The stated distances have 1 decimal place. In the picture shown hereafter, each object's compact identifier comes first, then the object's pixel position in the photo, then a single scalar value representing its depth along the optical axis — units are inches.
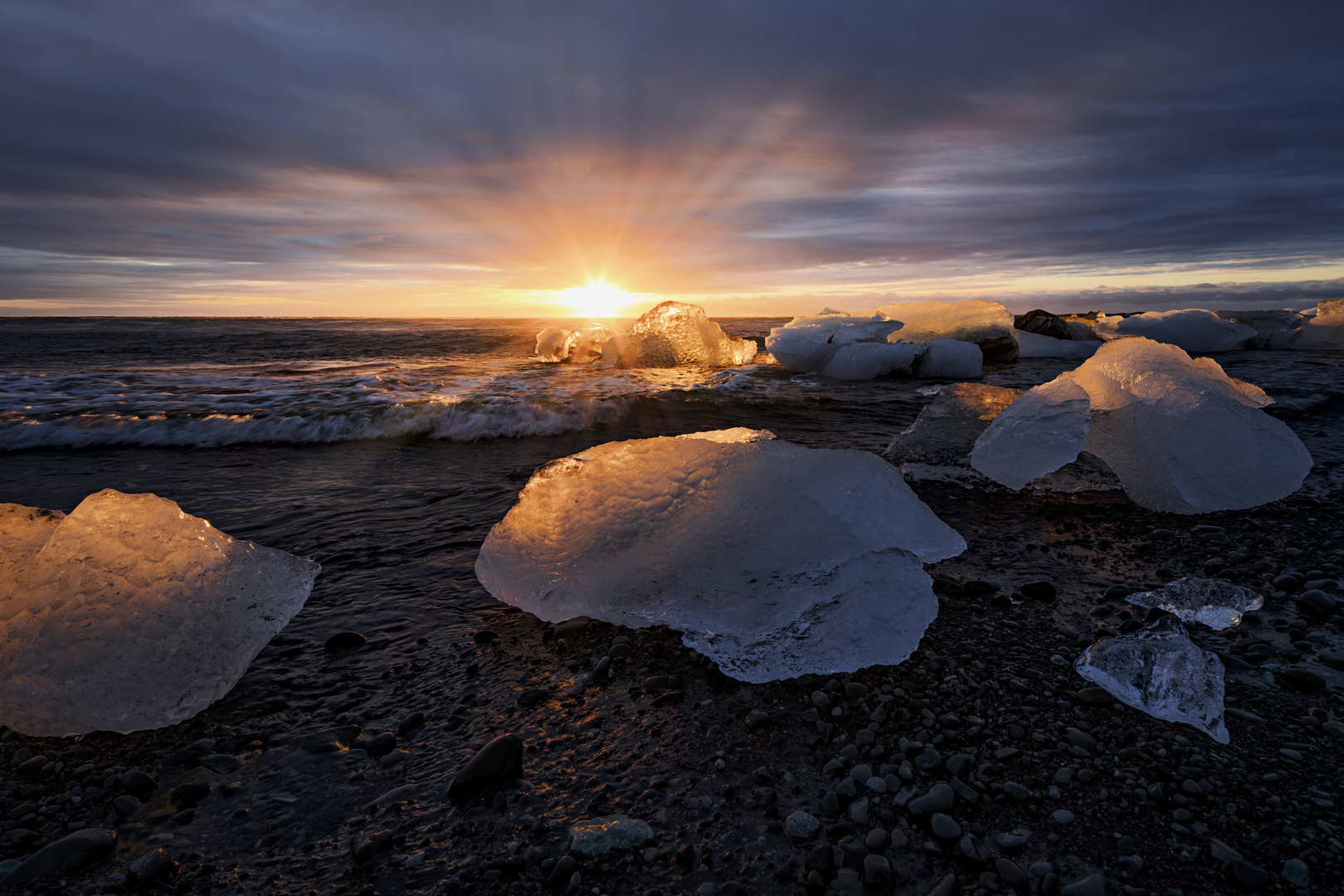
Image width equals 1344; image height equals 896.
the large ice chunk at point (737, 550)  79.7
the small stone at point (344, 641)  90.2
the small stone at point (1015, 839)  52.4
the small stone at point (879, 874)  49.8
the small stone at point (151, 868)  52.4
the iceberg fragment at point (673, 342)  462.9
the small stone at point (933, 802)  56.3
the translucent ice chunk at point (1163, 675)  67.1
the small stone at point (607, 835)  54.0
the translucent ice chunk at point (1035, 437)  123.1
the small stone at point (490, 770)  61.0
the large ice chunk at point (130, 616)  72.2
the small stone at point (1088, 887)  47.4
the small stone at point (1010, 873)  49.3
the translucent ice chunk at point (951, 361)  417.1
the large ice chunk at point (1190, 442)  121.5
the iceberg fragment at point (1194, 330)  500.1
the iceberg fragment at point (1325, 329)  495.8
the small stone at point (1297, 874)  47.5
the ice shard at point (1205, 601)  87.5
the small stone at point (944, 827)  53.5
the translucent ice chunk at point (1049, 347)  521.3
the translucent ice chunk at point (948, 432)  162.6
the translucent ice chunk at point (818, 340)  452.8
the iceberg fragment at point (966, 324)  463.5
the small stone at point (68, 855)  52.7
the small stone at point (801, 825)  55.1
